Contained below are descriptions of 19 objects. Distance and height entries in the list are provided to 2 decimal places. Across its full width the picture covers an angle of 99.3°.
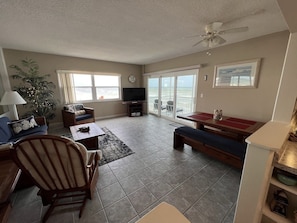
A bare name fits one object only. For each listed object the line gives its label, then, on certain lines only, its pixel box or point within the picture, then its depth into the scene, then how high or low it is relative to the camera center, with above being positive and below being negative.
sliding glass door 4.39 -0.21
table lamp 2.77 -0.26
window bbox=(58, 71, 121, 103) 4.55 +0.07
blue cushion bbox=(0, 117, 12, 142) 2.29 -0.83
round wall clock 6.07 +0.46
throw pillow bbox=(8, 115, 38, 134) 2.69 -0.82
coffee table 2.49 -0.96
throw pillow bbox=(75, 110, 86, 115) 4.40 -0.86
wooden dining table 2.26 -0.71
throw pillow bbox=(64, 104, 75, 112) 4.29 -0.69
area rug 2.56 -1.37
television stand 5.90 -0.96
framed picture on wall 2.88 +0.34
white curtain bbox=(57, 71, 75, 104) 4.43 +0.05
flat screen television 5.81 -0.29
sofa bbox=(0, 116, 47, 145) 2.40 -0.88
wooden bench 1.98 -1.00
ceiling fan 1.97 +0.86
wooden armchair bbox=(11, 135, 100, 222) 1.10 -0.75
